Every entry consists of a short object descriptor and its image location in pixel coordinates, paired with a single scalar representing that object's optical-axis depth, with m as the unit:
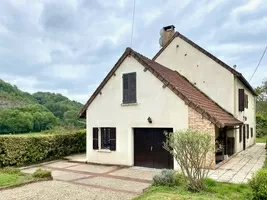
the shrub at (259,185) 7.71
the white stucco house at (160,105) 15.03
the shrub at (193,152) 9.55
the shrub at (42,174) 12.89
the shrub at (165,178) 10.45
